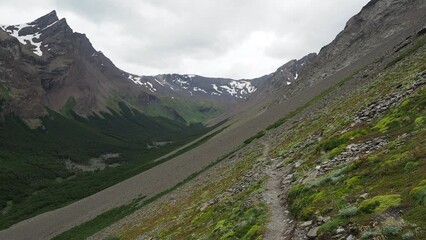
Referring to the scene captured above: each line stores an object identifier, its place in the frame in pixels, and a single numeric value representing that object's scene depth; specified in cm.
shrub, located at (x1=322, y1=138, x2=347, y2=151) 2747
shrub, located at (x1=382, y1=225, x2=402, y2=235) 1238
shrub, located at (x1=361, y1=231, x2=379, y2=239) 1289
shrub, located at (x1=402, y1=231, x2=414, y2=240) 1173
